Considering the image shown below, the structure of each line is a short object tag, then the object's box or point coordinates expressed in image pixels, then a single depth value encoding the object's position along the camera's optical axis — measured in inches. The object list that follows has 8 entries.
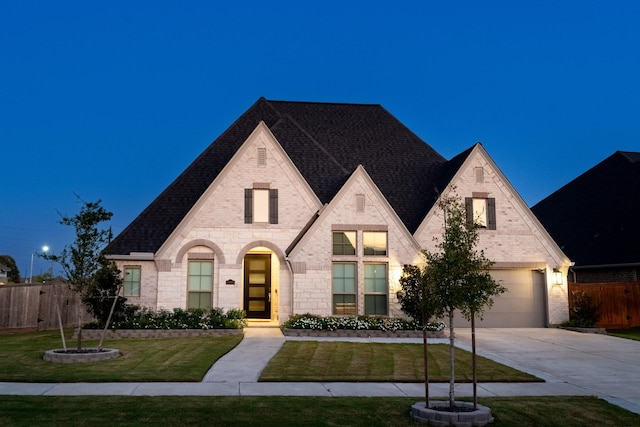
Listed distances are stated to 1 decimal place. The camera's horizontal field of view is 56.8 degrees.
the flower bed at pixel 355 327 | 818.2
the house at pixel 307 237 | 922.1
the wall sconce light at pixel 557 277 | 987.9
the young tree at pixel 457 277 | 373.7
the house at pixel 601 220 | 1100.5
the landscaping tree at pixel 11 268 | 2023.0
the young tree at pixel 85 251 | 628.7
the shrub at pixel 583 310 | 964.0
